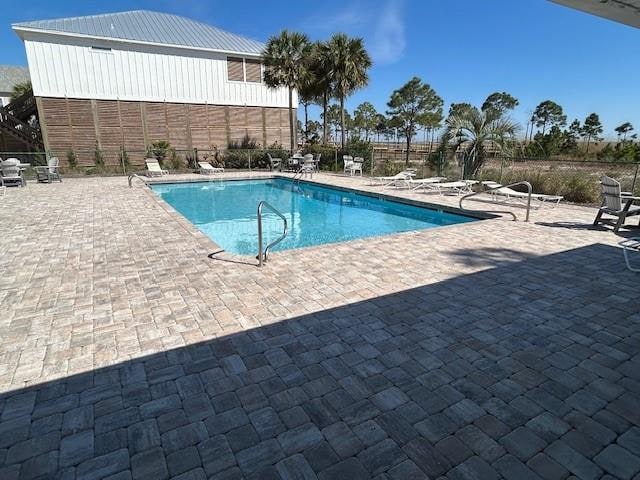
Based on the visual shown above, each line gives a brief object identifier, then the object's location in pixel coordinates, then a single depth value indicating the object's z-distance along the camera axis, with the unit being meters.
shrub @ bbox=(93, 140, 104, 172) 18.45
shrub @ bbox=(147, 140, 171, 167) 18.26
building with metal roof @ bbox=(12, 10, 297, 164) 18.02
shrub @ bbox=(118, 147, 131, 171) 16.47
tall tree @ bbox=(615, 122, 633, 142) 41.06
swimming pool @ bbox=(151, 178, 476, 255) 8.30
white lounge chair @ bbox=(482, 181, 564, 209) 8.60
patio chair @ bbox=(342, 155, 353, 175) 17.15
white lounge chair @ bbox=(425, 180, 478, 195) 10.79
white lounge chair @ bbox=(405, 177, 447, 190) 11.64
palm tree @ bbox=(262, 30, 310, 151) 19.00
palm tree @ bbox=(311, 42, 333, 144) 19.47
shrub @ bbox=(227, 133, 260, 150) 22.32
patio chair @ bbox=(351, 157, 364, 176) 16.94
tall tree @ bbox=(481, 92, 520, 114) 59.09
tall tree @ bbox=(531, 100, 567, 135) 49.71
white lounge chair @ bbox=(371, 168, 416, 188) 12.83
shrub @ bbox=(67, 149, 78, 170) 18.49
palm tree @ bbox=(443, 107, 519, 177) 12.27
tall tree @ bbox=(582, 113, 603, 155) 40.53
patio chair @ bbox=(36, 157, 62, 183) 13.47
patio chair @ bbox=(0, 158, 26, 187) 11.59
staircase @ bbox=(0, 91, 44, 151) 19.75
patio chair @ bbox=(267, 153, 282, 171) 19.08
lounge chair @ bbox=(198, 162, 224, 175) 17.27
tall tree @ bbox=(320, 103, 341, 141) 46.31
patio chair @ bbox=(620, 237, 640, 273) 4.47
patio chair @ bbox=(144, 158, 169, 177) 15.84
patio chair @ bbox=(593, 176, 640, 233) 6.09
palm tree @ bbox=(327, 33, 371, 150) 19.12
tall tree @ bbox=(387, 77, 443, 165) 41.41
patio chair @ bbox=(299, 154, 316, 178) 16.89
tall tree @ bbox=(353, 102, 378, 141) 50.22
